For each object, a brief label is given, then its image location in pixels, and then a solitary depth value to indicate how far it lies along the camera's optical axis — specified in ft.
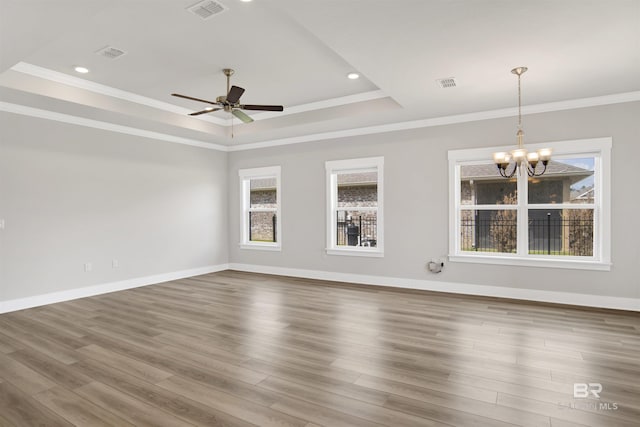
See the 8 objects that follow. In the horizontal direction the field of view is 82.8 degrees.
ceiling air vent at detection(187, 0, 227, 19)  9.89
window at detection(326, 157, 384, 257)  20.38
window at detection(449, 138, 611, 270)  15.64
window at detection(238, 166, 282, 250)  24.13
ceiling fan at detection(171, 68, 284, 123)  13.65
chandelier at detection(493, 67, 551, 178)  12.99
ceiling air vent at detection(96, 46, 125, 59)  12.82
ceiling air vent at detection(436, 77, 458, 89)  13.48
